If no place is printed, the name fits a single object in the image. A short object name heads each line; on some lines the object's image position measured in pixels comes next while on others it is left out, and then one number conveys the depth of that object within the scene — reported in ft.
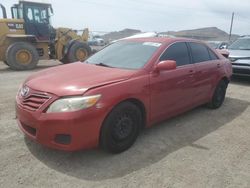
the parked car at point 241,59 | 19.71
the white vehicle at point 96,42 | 88.91
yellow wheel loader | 27.00
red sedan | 7.26
